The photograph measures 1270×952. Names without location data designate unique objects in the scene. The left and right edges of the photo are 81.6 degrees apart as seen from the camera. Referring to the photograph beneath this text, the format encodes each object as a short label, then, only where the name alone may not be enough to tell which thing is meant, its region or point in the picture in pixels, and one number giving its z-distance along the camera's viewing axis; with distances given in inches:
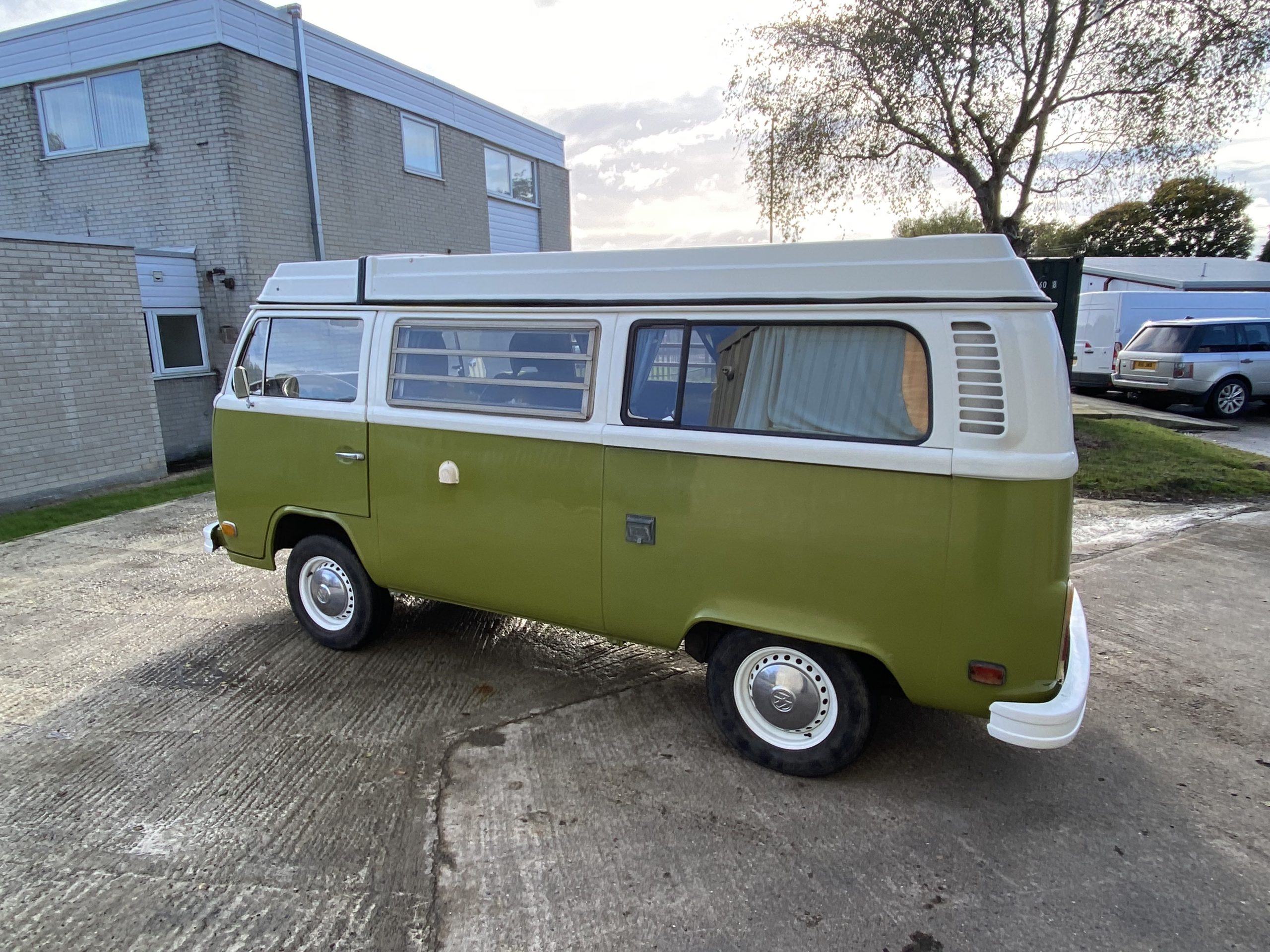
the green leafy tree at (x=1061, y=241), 1753.2
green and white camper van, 111.6
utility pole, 480.7
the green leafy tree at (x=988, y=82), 394.6
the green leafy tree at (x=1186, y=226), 1738.4
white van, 640.4
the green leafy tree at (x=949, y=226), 994.7
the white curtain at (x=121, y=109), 423.5
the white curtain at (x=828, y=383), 118.8
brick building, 406.6
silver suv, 538.6
